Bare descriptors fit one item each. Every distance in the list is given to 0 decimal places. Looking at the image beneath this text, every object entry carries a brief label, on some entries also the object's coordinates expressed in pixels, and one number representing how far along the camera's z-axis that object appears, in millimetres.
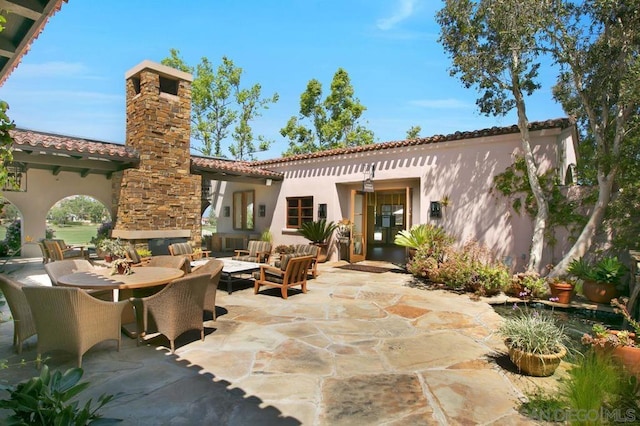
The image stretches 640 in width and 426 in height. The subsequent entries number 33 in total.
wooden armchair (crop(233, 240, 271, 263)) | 10047
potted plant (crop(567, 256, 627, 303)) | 6820
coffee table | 7414
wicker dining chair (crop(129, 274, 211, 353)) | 4164
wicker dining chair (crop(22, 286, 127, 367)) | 3639
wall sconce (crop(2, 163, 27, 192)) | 10400
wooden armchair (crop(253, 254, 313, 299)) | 7020
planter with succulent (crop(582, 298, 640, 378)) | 3320
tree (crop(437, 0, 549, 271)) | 7383
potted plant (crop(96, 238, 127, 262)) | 8586
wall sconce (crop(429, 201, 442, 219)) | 9938
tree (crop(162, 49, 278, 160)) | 24719
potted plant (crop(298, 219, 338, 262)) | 11945
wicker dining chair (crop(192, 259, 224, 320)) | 5199
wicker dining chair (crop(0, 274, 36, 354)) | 3930
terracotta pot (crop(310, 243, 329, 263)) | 12086
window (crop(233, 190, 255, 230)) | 15758
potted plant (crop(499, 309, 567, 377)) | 3627
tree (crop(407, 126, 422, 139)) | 31781
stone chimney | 9812
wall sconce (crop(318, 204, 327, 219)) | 12547
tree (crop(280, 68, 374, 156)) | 23672
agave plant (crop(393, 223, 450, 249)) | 9523
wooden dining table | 4438
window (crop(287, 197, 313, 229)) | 13164
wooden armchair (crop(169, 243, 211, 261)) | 9273
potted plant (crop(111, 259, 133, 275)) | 5070
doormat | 10602
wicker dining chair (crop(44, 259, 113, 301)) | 4989
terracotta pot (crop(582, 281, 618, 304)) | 6867
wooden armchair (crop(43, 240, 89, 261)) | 8759
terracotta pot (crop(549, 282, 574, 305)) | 6969
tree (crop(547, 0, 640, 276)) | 6453
